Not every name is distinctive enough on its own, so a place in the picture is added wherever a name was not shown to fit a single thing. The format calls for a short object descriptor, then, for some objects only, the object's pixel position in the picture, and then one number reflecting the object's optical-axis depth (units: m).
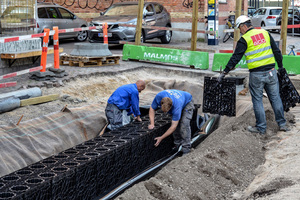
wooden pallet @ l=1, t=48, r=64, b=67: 11.45
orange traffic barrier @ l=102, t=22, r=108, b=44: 15.84
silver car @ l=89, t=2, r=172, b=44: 18.31
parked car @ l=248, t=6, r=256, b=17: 44.17
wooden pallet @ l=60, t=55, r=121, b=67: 13.99
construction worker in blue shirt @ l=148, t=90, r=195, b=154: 7.06
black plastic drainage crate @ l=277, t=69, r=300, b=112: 8.35
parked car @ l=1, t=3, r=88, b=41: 13.12
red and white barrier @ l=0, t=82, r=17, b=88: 10.96
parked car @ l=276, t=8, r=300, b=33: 27.33
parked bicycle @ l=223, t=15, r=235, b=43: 24.21
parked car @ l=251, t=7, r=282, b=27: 29.46
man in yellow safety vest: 7.80
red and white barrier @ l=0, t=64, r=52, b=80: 11.01
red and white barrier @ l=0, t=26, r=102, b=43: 10.40
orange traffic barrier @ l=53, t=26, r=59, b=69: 12.82
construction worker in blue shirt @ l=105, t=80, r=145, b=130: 8.00
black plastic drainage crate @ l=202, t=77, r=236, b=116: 8.65
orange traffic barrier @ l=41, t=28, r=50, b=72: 12.11
